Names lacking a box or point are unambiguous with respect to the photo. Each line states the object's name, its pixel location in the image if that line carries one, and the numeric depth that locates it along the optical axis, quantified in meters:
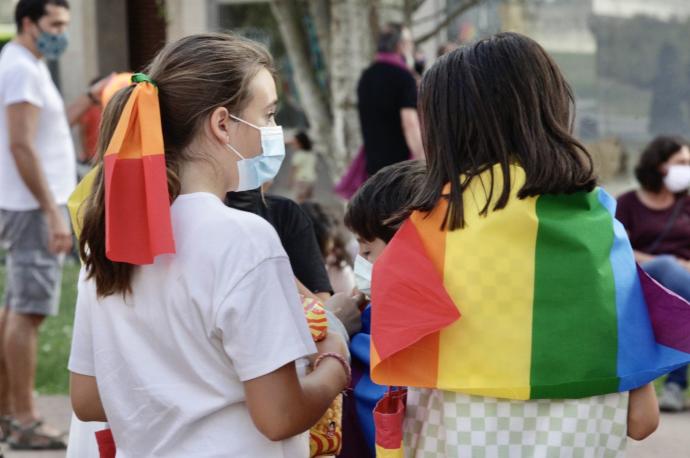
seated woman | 11.05
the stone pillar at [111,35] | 26.77
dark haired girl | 3.88
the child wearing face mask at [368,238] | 4.85
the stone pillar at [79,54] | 25.12
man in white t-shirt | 9.11
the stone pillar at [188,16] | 22.73
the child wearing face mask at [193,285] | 3.63
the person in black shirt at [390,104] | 11.31
